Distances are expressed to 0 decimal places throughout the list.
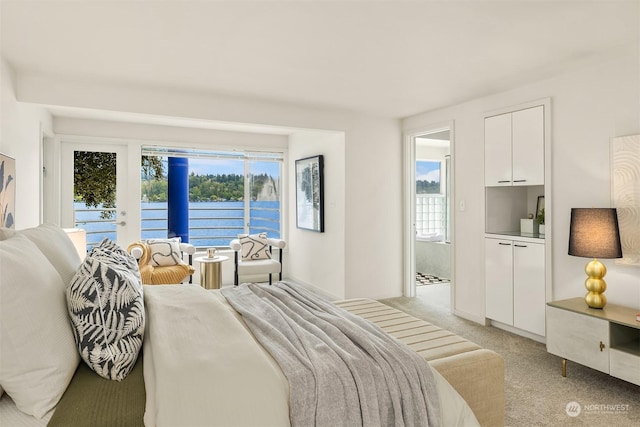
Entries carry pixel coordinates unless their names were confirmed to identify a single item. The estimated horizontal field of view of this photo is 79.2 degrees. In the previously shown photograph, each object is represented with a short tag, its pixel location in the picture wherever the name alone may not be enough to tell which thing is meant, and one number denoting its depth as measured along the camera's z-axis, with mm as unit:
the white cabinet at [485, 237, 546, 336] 3650
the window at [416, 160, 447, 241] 7996
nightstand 2609
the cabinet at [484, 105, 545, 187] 3668
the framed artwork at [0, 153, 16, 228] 2828
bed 1251
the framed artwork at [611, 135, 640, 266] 2891
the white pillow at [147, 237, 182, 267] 5059
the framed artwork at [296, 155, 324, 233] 5586
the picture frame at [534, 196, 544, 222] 4104
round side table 5219
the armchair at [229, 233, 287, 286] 5453
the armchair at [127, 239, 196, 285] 4738
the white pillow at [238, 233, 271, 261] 5805
